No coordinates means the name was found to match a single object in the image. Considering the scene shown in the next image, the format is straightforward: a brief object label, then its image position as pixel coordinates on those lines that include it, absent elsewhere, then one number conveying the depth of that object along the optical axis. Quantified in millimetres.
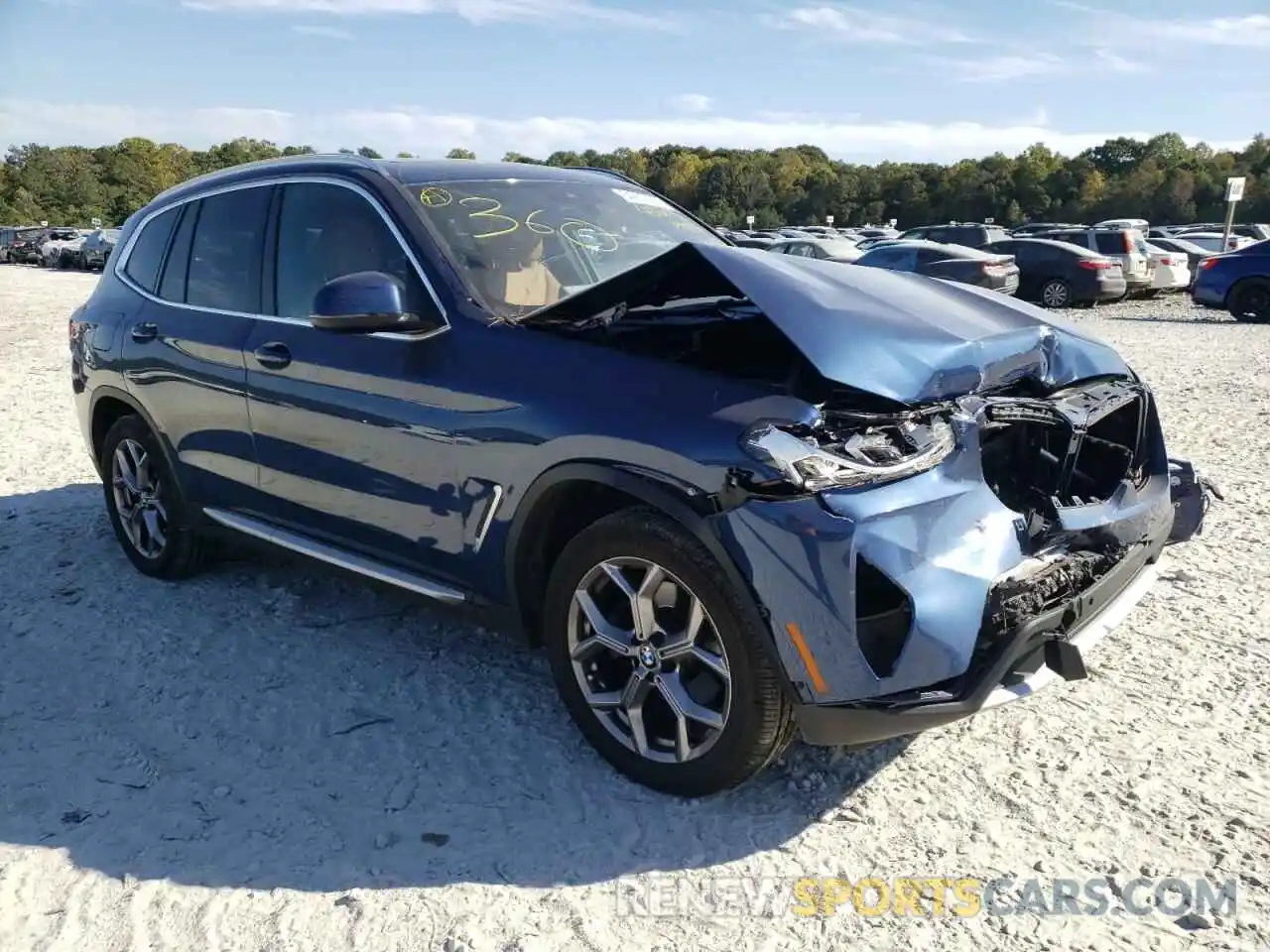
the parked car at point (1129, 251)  20406
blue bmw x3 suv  2576
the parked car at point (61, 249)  41062
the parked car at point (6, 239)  46500
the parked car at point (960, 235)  24359
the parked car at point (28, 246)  44844
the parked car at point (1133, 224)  31145
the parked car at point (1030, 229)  34384
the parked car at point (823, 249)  19766
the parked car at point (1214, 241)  27750
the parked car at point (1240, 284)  16609
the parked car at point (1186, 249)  25031
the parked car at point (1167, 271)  21422
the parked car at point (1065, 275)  19188
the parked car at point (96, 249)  37625
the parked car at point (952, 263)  17172
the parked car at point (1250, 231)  33344
